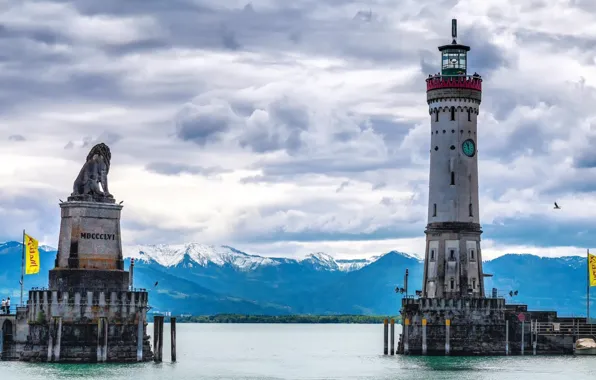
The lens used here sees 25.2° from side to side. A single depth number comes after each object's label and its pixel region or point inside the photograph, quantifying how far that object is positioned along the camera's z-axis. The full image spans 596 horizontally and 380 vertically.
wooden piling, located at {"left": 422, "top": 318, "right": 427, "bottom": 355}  126.88
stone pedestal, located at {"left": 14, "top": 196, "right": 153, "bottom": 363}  106.19
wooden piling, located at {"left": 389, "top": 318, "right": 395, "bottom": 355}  129.82
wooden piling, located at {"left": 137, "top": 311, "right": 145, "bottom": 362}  108.12
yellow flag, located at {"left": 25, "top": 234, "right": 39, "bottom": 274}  118.00
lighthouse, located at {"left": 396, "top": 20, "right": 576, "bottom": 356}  128.88
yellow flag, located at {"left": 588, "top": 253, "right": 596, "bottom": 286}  138.25
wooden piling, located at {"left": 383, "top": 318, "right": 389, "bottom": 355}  131.50
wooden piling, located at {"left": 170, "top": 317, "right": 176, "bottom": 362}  111.35
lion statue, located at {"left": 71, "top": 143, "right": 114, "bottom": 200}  109.56
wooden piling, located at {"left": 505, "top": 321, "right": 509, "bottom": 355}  129.62
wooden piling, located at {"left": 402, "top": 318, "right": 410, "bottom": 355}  128.62
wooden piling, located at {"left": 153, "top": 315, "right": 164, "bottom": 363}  110.31
